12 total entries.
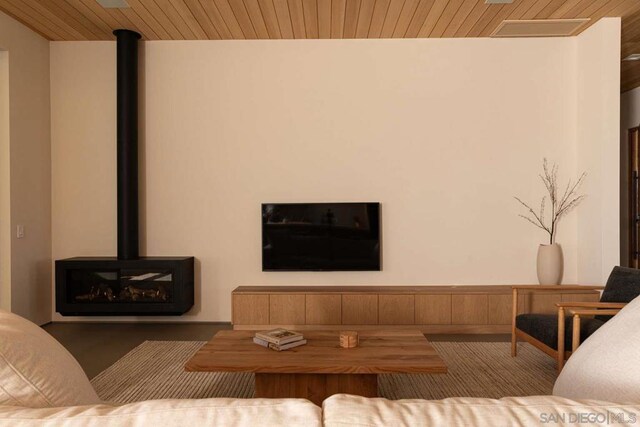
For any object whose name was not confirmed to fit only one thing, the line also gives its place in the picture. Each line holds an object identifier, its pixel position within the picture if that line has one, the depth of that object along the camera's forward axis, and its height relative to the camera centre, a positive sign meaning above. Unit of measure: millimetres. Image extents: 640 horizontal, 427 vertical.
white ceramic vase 4773 -513
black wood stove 4824 -564
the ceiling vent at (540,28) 4598 +1746
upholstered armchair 3141 -756
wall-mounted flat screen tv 5074 -231
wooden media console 4664 -916
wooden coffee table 2521 -790
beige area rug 3129 -1146
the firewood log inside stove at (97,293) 4859 -788
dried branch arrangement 5055 +77
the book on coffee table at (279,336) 2865 -734
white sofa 834 -349
